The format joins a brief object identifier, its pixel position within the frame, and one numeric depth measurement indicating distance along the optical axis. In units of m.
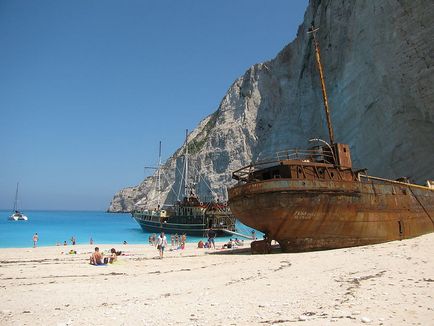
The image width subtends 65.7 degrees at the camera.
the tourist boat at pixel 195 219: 43.53
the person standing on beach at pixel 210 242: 26.65
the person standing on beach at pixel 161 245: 19.06
